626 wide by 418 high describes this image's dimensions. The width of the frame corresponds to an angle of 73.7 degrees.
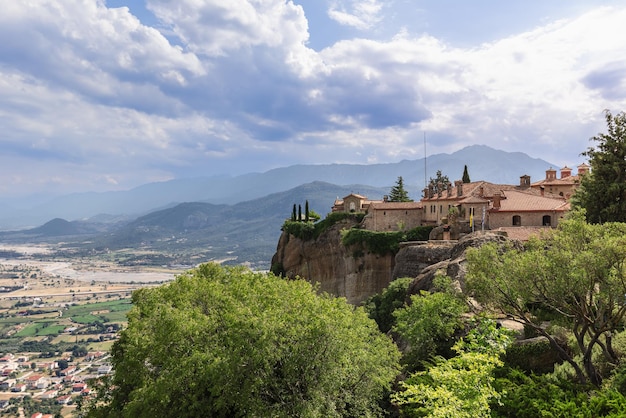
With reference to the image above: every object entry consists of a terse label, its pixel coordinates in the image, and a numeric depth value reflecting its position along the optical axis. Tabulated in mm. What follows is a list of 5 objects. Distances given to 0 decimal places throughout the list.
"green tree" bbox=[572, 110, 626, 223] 36250
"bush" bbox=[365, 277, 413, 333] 42875
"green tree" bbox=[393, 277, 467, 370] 25438
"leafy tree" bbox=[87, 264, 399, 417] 18484
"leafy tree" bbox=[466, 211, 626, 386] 17469
